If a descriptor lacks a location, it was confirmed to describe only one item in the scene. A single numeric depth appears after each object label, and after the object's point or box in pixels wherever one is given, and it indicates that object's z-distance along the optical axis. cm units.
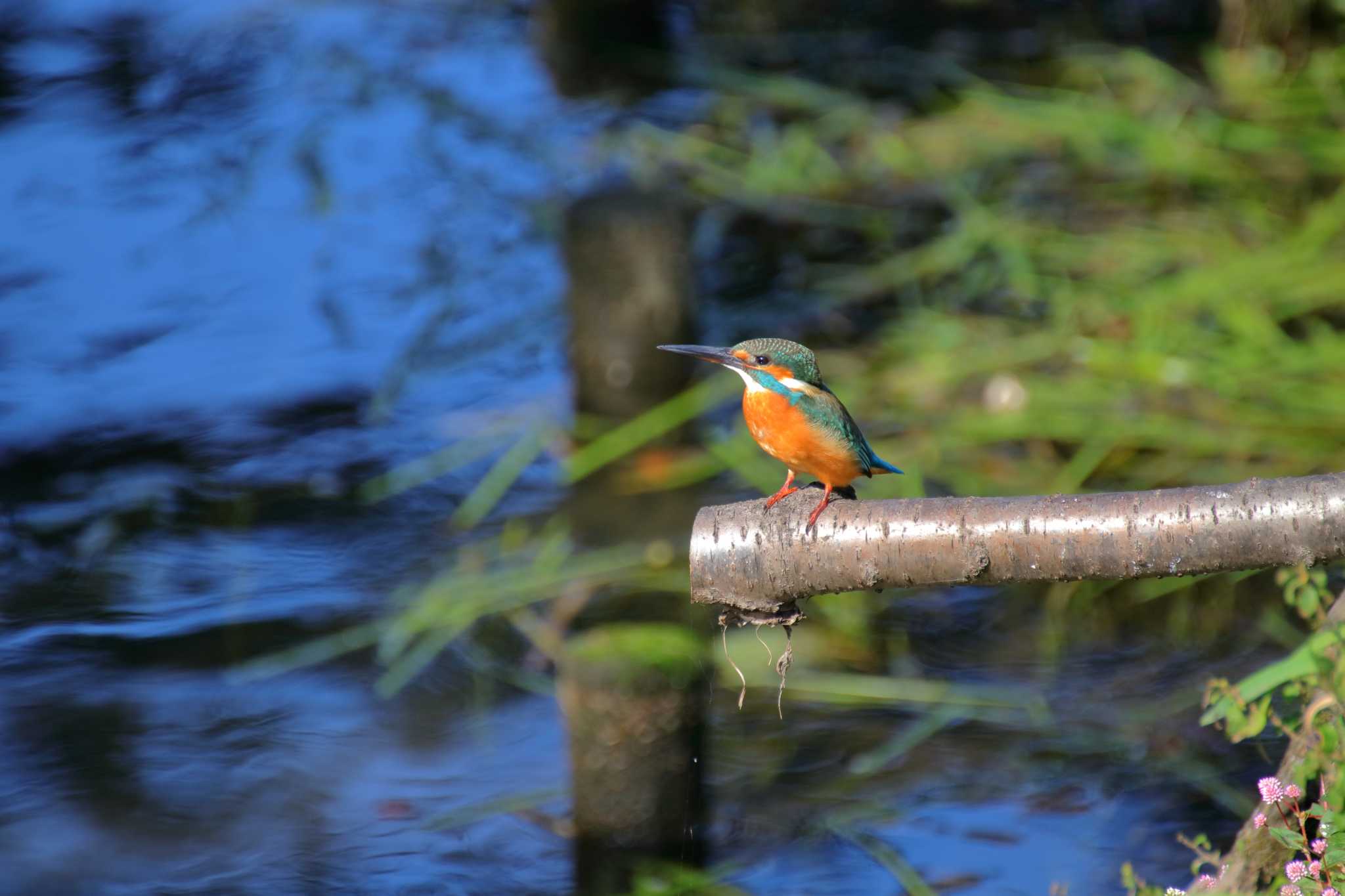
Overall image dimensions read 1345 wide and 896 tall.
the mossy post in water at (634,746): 1139
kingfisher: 1100
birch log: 1088
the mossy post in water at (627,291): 1425
